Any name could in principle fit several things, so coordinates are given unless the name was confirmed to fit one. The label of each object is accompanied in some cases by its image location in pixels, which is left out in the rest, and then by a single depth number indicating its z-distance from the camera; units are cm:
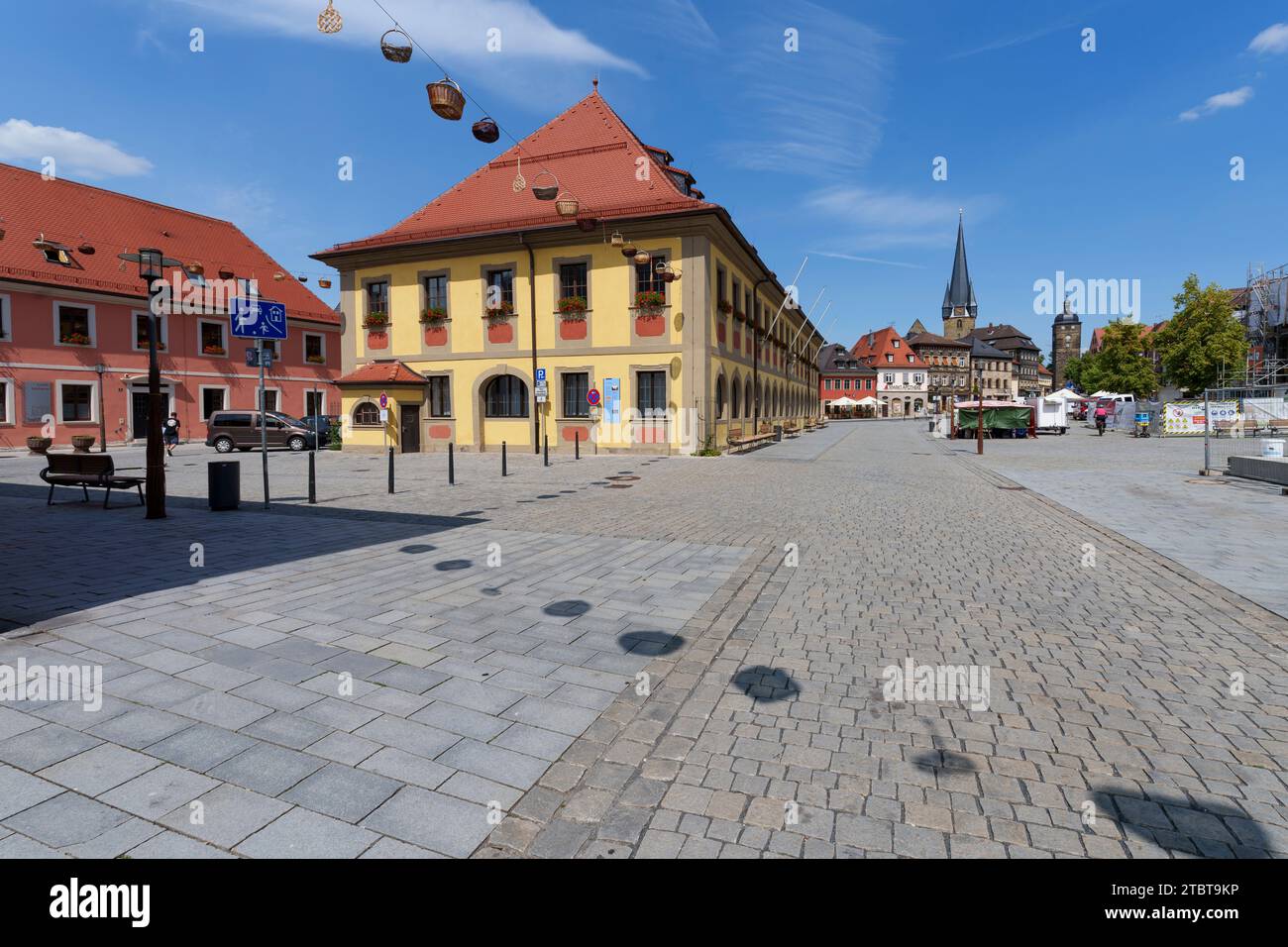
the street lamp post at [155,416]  926
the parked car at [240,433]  2794
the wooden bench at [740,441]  2694
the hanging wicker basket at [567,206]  2209
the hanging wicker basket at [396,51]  987
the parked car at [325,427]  3089
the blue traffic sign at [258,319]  1013
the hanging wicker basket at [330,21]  796
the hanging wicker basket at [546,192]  2038
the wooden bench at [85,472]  1029
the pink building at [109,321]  2877
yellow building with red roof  2427
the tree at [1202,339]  4903
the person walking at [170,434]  2722
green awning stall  3703
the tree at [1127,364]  6450
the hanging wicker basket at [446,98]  1070
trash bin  1057
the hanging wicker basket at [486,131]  1355
